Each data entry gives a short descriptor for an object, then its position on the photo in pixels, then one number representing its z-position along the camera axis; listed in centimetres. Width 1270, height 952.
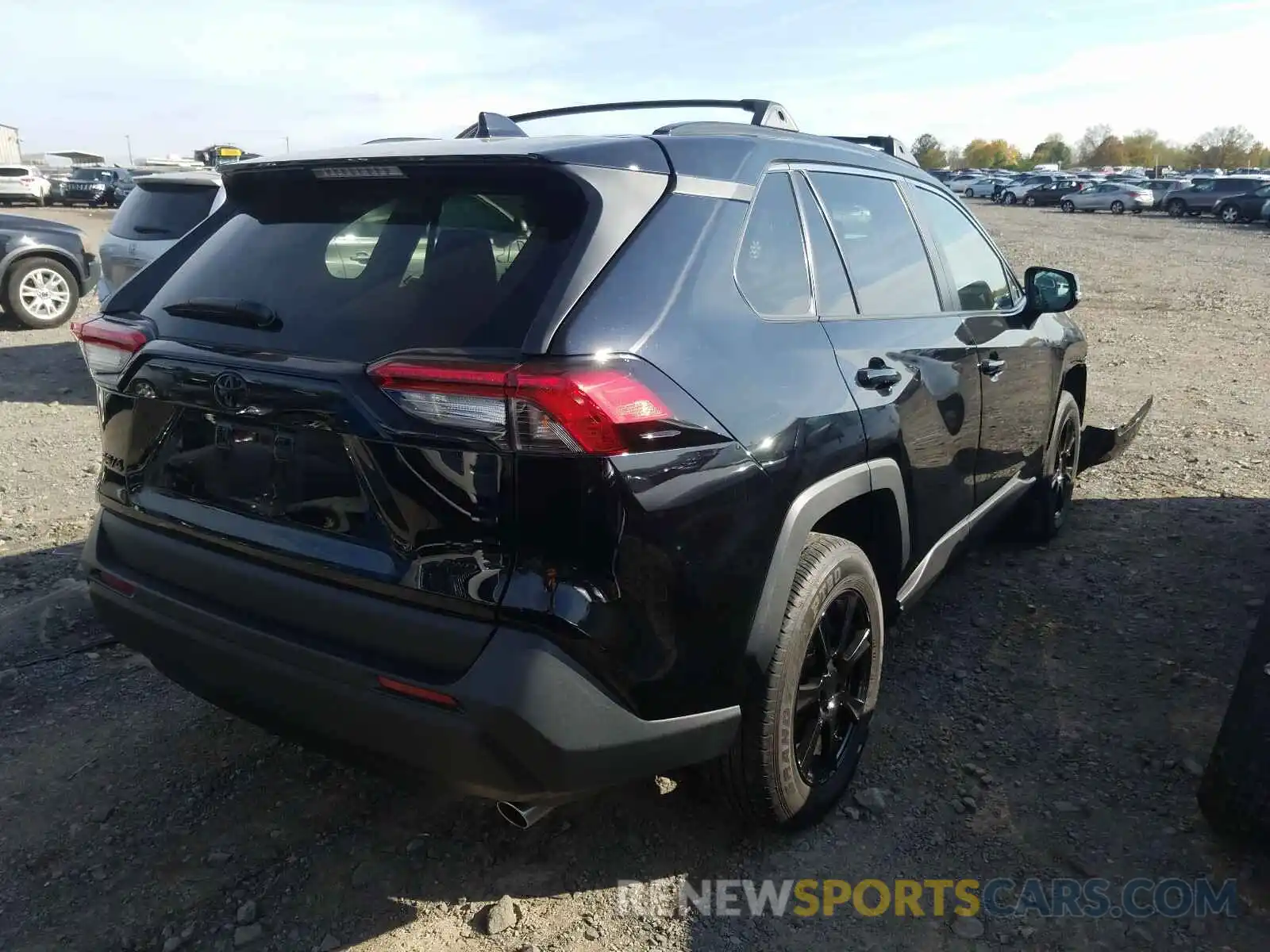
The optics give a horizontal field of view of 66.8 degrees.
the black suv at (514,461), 187
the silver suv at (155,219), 766
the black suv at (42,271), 1048
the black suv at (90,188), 3441
